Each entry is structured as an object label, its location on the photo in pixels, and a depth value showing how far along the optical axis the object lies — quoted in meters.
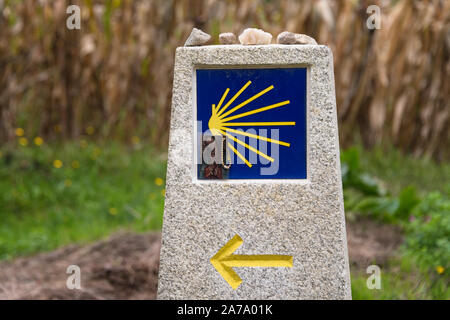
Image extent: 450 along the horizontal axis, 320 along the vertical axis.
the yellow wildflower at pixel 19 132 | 5.84
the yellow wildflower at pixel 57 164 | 5.46
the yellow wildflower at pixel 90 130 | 6.11
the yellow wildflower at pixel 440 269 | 3.27
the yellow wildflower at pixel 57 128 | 6.07
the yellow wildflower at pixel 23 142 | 5.83
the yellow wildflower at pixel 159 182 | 5.10
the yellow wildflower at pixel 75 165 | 5.54
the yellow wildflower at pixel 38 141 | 5.88
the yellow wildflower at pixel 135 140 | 6.05
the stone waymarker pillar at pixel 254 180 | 2.42
